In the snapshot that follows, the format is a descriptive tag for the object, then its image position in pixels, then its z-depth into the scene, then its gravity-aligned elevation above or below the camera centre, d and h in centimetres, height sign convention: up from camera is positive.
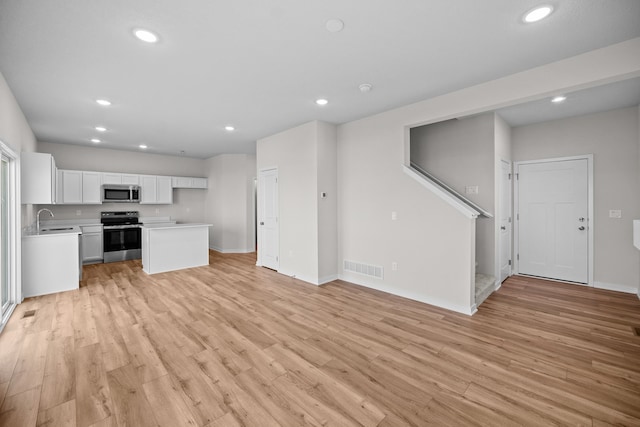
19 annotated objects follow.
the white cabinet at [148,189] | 702 +59
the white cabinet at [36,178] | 392 +51
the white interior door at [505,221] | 451 -18
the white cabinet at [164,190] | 728 +58
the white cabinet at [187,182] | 757 +85
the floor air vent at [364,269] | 427 -94
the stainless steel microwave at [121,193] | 650 +45
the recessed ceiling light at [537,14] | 194 +143
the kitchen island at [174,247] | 525 -72
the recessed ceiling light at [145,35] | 219 +144
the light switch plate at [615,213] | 406 -5
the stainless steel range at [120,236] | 630 -57
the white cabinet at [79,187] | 596 +56
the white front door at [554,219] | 440 -16
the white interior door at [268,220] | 548 -18
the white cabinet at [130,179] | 674 +82
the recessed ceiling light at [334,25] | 209 +144
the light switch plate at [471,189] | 439 +34
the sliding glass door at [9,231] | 340 -24
